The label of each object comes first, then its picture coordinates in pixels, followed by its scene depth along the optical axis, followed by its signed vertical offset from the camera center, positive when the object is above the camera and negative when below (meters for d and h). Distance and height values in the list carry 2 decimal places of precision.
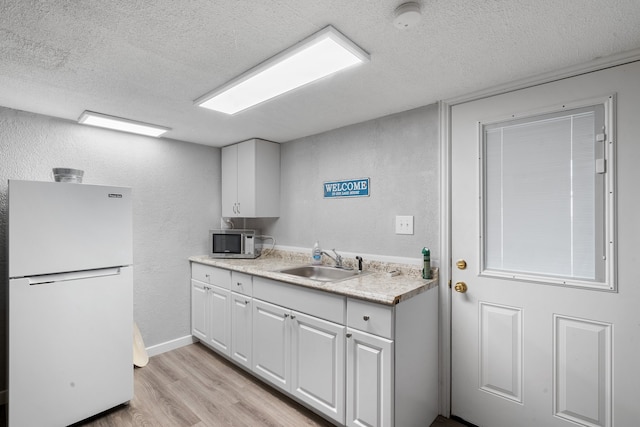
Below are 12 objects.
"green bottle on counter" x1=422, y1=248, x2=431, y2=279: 2.12 -0.36
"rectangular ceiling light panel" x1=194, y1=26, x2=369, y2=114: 1.39 +0.78
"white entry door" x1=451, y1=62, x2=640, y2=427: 1.54 -0.36
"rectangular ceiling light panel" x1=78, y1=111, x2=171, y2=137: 2.37 +0.77
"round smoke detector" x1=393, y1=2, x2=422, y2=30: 1.16 +0.78
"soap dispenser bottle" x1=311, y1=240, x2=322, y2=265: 2.86 -0.39
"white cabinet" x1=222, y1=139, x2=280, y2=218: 3.17 +0.37
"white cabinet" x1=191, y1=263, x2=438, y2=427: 1.70 -0.91
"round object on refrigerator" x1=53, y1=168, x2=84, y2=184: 2.19 +0.29
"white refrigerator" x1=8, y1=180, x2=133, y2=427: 1.86 -0.59
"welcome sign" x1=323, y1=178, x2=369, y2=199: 2.62 +0.23
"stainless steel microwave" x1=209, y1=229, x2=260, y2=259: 3.25 -0.33
